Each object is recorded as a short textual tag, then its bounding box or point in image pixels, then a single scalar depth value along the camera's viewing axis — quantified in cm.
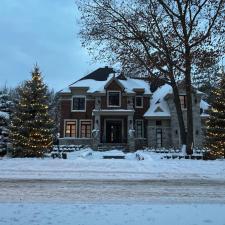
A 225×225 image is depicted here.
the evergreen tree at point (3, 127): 3120
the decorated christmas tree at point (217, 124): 3194
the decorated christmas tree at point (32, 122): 3011
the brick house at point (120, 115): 4147
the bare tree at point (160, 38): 2536
